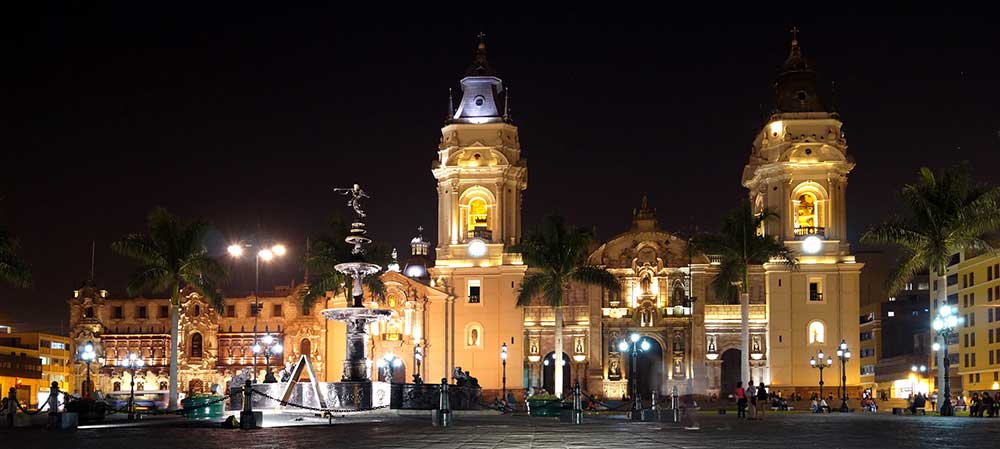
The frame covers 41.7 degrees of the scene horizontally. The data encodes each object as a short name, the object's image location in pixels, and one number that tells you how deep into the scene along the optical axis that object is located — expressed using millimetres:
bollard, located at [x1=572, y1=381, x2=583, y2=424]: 40941
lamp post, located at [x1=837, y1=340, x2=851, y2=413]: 76312
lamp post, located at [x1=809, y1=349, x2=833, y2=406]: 76500
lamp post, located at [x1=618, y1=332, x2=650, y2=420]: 87688
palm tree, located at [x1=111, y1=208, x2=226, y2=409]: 62969
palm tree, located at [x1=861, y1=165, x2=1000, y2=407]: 54656
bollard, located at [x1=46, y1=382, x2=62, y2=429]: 35597
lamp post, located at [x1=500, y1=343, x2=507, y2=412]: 79875
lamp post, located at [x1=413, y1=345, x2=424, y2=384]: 87594
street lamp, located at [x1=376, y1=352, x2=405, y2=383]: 90812
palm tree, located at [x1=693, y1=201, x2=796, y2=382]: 70812
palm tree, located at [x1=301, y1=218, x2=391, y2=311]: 72938
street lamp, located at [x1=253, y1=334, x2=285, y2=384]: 99081
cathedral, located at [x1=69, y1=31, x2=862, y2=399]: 89125
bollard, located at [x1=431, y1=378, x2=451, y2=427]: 37250
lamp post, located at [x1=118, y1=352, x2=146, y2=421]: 101912
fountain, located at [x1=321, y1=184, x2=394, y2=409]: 49031
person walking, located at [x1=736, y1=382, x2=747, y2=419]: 51000
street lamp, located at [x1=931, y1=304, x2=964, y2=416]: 51688
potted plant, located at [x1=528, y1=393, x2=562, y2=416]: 52125
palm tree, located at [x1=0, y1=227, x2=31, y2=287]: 53656
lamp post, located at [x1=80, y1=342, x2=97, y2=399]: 66062
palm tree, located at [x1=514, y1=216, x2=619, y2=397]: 72375
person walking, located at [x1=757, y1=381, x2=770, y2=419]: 52938
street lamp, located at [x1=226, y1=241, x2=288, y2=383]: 55497
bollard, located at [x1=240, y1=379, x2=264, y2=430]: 33625
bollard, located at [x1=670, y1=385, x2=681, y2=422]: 44825
